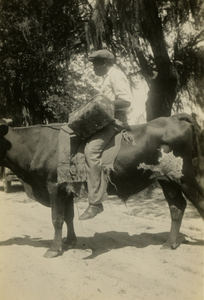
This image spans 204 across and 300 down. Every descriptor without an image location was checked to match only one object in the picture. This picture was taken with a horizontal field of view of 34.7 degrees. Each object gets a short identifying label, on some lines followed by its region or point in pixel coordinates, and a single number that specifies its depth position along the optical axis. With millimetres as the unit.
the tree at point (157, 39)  8148
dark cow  4820
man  4645
